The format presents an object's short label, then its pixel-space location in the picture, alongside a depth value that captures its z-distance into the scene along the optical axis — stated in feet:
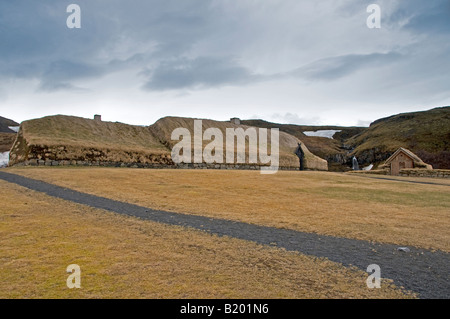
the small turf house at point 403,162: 175.97
